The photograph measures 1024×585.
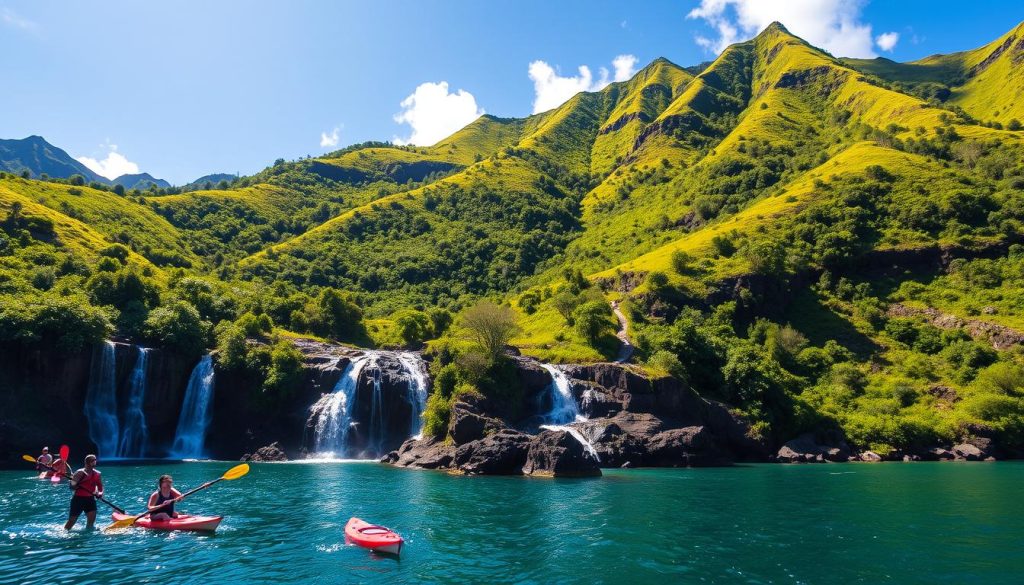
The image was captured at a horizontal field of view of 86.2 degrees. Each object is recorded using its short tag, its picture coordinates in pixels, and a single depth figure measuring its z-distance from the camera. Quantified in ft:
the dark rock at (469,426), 202.18
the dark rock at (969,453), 227.81
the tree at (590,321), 308.60
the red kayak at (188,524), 91.25
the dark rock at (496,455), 177.17
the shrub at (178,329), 247.29
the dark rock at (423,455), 194.70
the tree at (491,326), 247.29
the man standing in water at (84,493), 90.79
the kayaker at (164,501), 92.84
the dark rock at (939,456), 230.68
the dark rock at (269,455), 225.76
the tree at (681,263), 390.42
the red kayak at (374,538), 80.23
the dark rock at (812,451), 231.09
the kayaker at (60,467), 144.66
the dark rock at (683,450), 210.38
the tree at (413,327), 350.84
